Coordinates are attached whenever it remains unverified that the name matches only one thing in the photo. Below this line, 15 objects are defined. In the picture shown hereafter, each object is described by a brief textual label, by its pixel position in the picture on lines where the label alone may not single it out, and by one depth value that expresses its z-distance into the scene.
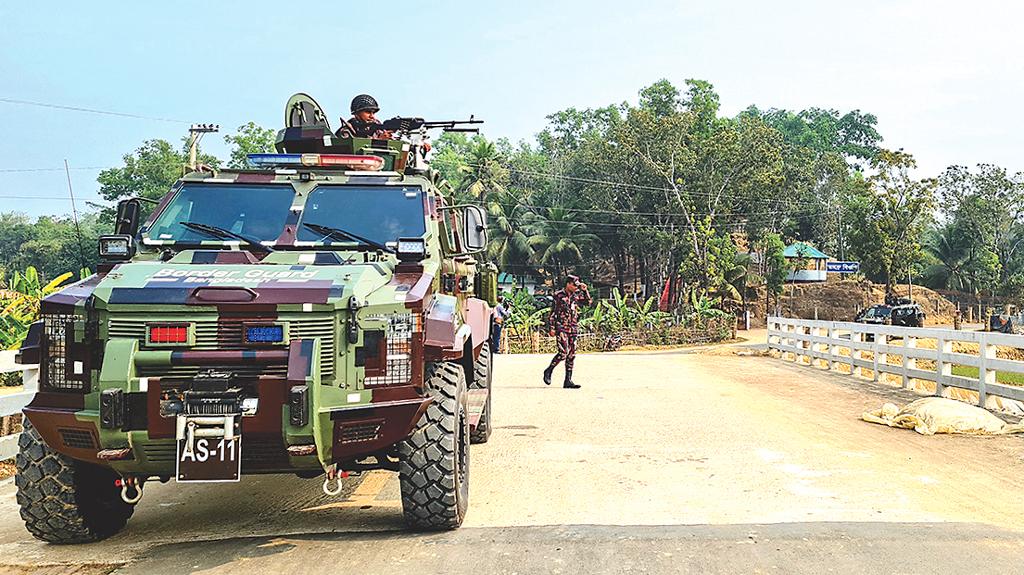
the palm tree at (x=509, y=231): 53.47
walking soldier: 14.97
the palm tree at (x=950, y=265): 58.25
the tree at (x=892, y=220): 48.22
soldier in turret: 9.89
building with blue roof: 57.79
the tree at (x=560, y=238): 53.19
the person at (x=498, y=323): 17.05
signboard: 59.31
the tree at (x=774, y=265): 51.81
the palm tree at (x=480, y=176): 53.44
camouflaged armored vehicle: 5.08
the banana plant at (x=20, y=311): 14.49
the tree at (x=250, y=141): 54.13
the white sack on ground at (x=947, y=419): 10.27
